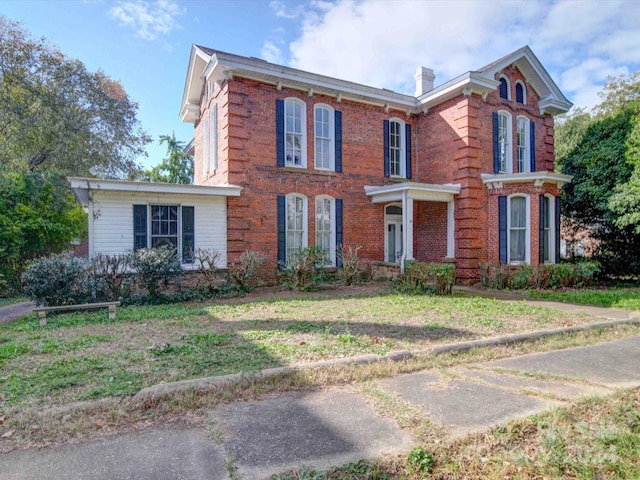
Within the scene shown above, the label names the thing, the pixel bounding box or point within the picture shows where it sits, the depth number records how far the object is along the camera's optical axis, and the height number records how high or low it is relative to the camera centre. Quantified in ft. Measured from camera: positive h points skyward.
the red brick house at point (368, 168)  39.70 +8.63
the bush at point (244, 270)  37.14 -2.72
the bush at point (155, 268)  31.50 -2.13
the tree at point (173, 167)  109.50 +21.30
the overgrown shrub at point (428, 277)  36.37 -3.47
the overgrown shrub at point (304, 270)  39.29 -2.99
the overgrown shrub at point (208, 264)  35.63 -2.17
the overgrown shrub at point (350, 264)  42.24 -2.55
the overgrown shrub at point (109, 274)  30.56 -2.54
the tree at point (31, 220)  41.68 +2.59
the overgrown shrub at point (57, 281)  27.27 -2.79
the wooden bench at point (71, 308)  25.21 -4.51
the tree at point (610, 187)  41.55 +6.12
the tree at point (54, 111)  54.65 +20.34
